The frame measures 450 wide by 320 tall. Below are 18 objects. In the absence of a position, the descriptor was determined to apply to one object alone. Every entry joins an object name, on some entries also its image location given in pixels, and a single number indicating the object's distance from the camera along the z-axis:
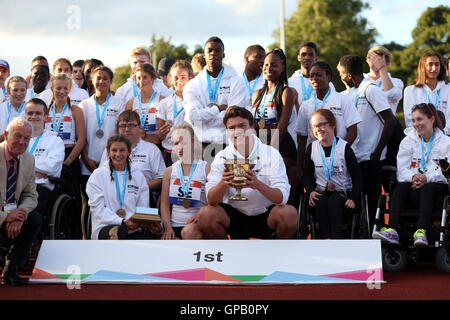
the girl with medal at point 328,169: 6.41
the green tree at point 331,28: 41.78
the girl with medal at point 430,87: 7.57
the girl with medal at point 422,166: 6.35
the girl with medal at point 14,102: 7.64
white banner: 5.48
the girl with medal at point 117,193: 6.36
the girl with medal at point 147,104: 7.61
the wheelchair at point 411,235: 6.21
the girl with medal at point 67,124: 7.45
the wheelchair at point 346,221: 6.41
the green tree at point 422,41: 37.28
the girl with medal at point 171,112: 7.47
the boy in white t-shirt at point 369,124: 7.12
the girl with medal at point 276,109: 6.92
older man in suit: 5.84
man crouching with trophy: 5.95
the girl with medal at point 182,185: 6.58
